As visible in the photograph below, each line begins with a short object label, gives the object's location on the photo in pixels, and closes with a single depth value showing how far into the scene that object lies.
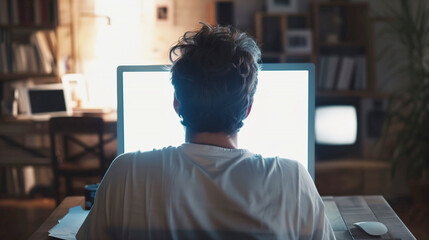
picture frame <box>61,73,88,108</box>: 4.14
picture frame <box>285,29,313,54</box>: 4.09
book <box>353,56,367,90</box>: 4.17
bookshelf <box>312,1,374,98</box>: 4.14
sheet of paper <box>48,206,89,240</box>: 1.23
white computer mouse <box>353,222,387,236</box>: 1.21
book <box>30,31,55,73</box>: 4.12
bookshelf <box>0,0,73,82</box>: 4.13
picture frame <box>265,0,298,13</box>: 4.17
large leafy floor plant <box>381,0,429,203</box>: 3.59
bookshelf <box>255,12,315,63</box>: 4.09
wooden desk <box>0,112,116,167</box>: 3.74
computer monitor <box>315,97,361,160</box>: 3.94
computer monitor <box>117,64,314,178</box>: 1.31
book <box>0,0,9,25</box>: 4.12
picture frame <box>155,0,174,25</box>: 4.34
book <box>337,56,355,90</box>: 4.16
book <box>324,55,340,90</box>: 4.18
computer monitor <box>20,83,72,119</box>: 4.11
